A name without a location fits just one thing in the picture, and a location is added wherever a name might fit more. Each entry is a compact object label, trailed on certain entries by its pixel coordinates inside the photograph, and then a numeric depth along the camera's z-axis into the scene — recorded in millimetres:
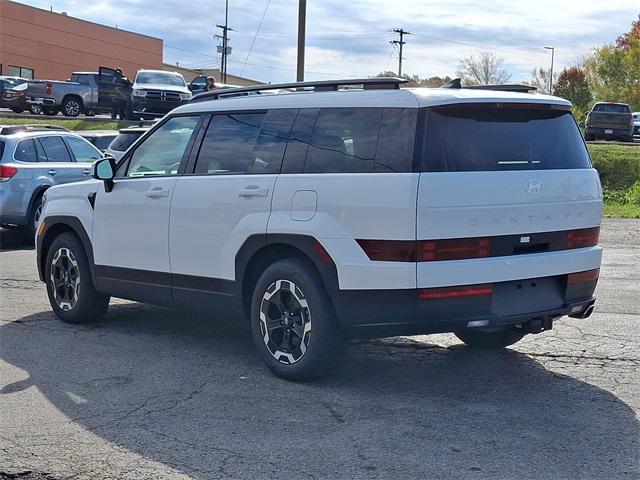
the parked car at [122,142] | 15125
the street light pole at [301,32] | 23578
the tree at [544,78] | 82525
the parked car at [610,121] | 37188
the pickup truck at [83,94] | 34875
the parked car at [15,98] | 35812
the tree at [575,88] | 56969
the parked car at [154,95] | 30719
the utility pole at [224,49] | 76969
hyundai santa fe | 5543
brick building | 62094
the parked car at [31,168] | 13250
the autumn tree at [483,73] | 80600
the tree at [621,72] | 60500
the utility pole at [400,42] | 86750
